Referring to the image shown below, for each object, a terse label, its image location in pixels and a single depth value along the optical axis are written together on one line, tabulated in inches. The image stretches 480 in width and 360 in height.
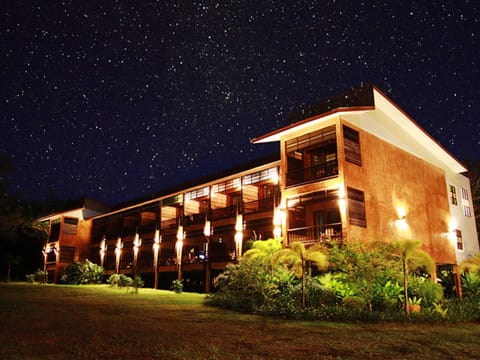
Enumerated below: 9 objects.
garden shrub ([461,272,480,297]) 665.0
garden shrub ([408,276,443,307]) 552.4
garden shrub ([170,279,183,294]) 873.5
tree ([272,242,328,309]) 530.3
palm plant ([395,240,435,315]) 496.7
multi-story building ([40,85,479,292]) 700.7
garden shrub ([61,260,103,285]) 1175.6
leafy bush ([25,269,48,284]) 1173.1
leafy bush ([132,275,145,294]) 892.0
